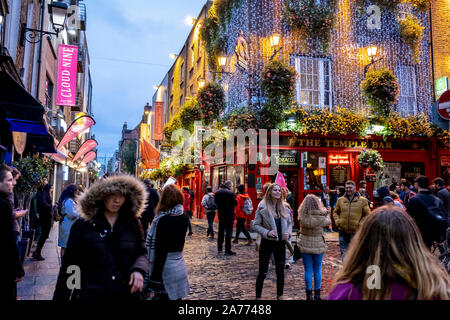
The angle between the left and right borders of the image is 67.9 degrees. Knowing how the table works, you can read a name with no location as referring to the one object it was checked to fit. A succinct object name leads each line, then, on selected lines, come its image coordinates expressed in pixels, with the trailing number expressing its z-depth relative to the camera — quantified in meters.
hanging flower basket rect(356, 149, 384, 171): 14.13
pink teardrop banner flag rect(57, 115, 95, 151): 12.12
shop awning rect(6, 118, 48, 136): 8.76
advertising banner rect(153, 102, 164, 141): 33.38
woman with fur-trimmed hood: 2.66
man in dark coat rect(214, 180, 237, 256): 9.34
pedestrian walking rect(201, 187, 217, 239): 12.06
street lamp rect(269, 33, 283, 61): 14.57
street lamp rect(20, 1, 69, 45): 9.16
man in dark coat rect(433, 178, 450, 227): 8.27
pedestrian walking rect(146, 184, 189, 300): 3.85
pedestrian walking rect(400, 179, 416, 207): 10.76
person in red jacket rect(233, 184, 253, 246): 10.86
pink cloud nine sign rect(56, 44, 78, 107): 15.57
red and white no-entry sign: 6.58
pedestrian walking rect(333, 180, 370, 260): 6.28
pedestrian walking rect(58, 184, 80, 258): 5.99
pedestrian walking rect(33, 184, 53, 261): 8.09
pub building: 15.00
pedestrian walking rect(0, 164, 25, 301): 3.12
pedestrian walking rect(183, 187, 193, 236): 13.44
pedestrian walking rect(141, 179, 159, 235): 7.85
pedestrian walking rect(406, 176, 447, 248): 5.60
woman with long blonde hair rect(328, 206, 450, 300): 1.63
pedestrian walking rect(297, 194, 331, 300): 5.22
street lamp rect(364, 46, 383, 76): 15.24
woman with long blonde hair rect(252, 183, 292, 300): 5.29
